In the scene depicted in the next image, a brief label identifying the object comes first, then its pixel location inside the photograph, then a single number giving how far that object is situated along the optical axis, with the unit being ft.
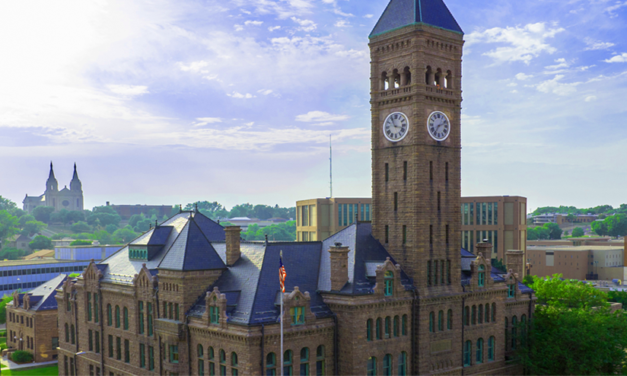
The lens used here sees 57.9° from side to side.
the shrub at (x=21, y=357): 261.44
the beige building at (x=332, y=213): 437.99
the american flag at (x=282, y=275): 144.15
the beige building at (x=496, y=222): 404.57
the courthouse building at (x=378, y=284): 152.87
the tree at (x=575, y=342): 183.42
